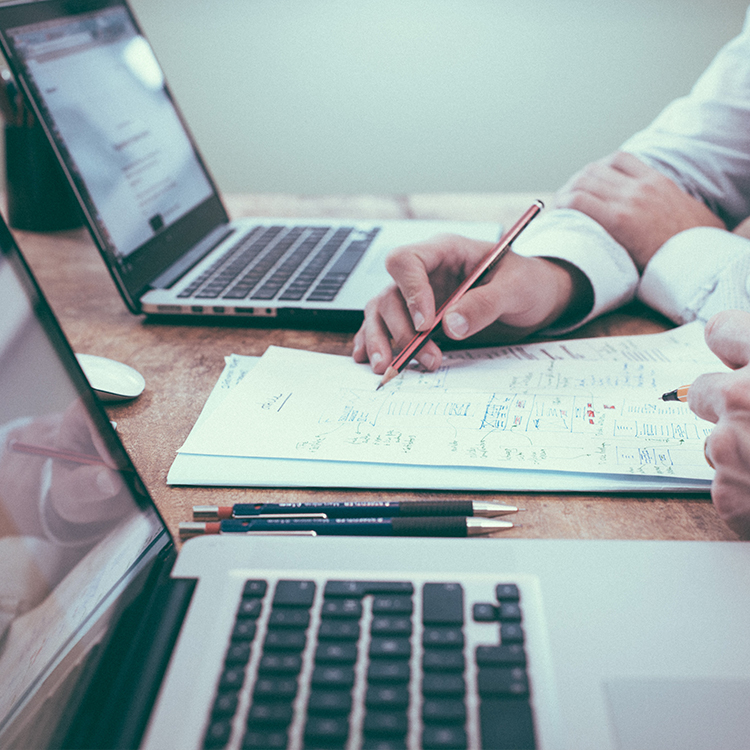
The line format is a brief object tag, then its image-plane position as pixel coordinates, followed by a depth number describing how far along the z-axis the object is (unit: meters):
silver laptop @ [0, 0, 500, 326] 0.60
